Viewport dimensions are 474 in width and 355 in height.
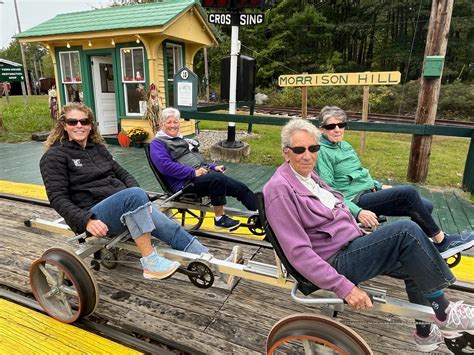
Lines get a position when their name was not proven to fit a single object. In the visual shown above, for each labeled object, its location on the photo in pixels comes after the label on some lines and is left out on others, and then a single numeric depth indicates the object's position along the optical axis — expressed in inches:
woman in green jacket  100.3
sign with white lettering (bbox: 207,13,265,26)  241.9
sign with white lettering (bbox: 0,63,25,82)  402.8
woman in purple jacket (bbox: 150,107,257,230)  129.3
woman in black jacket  90.4
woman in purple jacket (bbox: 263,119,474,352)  66.6
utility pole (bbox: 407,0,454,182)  198.4
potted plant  330.0
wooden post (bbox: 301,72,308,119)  262.3
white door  351.7
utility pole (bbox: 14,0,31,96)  1216.1
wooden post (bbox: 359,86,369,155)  248.3
